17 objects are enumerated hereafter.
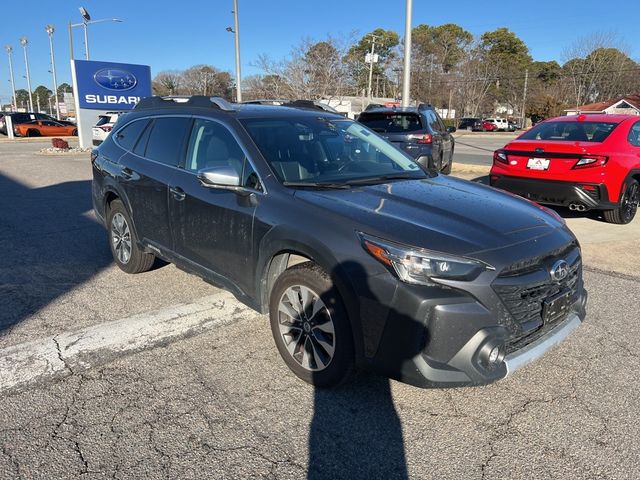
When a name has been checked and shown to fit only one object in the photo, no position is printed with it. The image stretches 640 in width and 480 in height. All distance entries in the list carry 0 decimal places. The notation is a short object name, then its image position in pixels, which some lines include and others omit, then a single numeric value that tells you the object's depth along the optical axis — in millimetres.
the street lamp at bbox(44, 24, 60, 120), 50216
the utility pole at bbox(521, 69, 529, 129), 65562
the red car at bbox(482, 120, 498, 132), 53500
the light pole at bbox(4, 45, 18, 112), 67000
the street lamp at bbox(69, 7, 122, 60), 32406
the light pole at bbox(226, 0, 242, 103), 23672
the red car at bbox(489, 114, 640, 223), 6926
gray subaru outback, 2621
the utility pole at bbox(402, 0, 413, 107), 14398
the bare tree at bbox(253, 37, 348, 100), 24850
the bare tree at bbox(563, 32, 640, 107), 55281
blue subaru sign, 21625
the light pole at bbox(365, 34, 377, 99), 31639
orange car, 33875
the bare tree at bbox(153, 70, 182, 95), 68312
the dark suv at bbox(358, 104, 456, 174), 10039
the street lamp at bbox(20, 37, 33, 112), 59125
